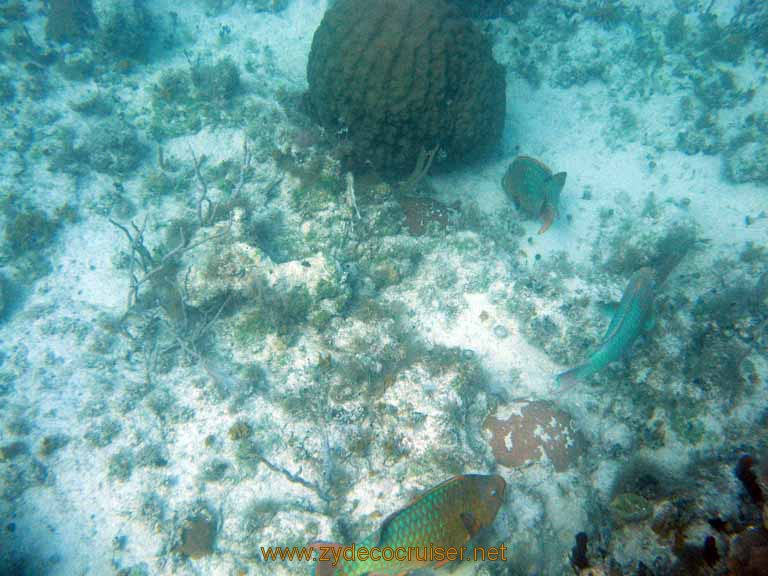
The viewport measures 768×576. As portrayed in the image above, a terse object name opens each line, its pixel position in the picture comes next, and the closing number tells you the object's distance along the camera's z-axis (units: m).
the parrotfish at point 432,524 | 2.78
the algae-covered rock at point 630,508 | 3.04
